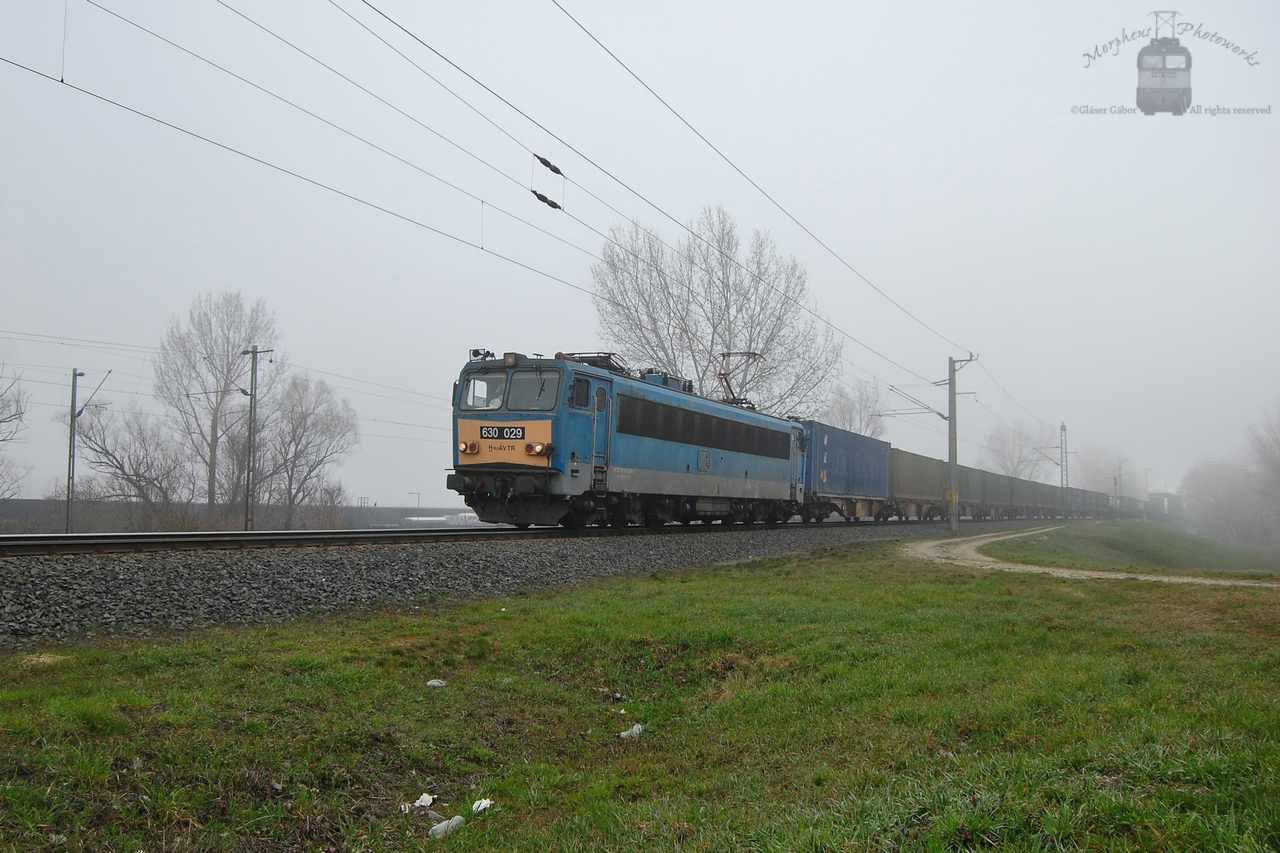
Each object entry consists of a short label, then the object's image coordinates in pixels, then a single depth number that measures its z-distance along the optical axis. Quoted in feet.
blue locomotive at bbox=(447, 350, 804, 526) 51.78
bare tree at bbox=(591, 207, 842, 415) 112.68
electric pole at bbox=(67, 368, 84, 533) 94.94
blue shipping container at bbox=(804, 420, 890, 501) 95.20
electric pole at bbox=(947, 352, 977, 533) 101.45
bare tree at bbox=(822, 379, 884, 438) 207.13
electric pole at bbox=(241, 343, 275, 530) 87.61
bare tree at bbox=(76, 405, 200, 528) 109.29
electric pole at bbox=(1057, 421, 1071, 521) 223.36
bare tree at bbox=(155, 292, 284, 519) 125.39
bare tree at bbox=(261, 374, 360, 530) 132.67
